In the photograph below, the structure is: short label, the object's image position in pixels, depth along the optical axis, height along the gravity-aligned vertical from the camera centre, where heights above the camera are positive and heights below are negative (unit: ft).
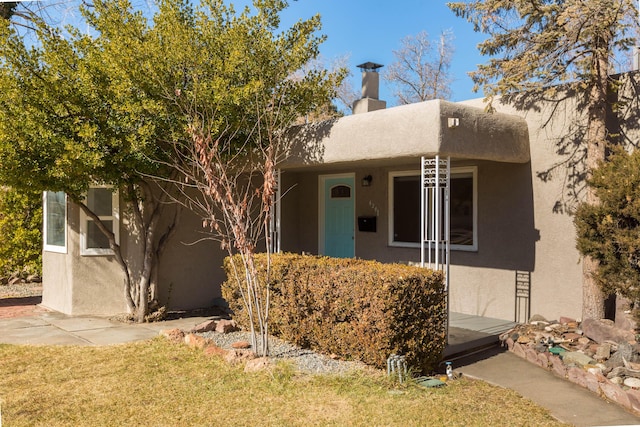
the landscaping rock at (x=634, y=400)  17.20 -5.67
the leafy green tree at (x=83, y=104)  24.29 +5.08
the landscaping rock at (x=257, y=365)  20.01 -5.33
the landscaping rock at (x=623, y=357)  19.88 -5.02
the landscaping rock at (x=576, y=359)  20.81 -5.36
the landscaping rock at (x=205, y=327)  25.83 -5.14
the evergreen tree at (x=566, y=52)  23.62 +7.52
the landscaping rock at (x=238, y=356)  20.98 -5.27
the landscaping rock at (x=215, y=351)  21.91 -5.29
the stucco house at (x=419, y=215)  24.62 +0.16
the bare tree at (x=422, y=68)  86.69 +23.61
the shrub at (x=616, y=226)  20.38 -0.31
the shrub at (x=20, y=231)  40.88 -0.96
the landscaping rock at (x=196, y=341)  22.98 -5.15
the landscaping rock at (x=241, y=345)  23.06 -5.29
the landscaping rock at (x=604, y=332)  21.93 -4.63
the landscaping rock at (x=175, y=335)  24.11 -5.18
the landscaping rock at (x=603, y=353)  20.80 -5.09
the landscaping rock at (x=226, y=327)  26.07 -5.14
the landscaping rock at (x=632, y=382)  18.35 -5.49
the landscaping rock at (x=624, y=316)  22.06 -4.02
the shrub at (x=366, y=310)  19.61 -3.46
